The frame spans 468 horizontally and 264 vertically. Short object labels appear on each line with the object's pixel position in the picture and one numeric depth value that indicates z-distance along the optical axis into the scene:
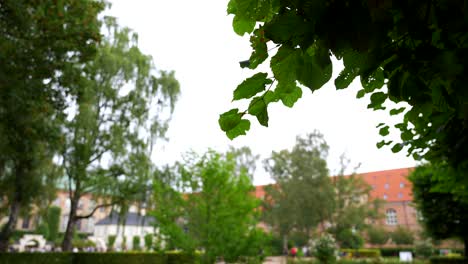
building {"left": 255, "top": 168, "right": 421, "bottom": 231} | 52.62
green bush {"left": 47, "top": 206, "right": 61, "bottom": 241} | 47.81
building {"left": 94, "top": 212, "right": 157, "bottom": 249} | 54.77
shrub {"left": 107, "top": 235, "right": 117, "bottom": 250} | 41.24
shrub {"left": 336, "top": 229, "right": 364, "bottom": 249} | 32.48
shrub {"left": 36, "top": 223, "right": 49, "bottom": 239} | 46.20
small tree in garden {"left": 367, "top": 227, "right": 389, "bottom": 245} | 42.31
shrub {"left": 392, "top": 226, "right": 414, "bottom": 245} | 41.19
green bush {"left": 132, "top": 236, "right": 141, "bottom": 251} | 42.58
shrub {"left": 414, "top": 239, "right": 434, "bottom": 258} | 29.38
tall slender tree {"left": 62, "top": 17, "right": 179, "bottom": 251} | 18.70
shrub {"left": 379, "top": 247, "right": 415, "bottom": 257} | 38.80
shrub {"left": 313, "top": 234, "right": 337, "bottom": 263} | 19.95
